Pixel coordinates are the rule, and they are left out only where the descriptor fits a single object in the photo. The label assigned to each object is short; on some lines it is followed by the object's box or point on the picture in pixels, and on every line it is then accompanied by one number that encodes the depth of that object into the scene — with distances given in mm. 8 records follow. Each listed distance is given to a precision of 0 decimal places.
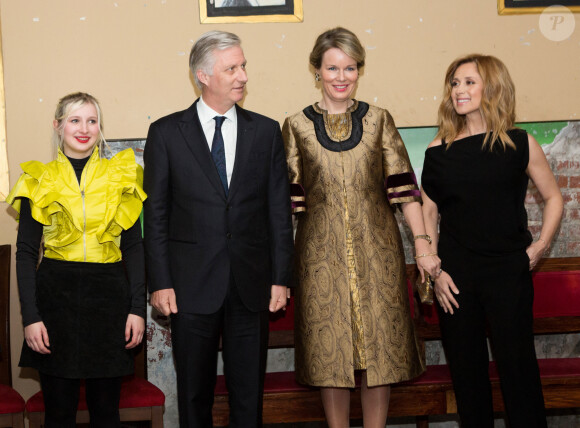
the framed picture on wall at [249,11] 3557
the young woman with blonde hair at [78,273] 2504
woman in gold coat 2775
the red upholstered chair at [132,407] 2826
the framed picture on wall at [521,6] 3693
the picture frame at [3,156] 3520
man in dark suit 2482
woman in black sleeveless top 2639
